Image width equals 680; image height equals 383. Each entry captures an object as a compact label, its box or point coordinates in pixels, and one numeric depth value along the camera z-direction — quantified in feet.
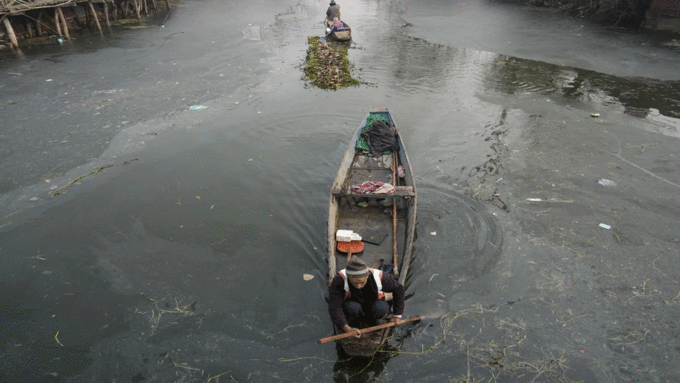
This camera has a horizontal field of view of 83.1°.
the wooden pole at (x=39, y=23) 65.85
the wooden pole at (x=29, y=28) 65.77
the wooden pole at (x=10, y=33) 59.21
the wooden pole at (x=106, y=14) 75.66
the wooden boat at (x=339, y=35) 67.26
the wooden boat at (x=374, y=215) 17.87
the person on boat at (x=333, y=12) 71.55
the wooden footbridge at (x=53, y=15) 59.36
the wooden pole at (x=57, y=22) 65.67
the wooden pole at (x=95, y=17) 71.53
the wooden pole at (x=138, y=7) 87.15
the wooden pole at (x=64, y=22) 66.52
